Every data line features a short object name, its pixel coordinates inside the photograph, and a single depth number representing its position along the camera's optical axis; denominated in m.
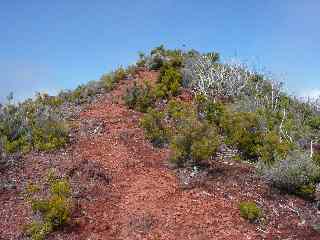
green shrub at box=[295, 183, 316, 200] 7.36
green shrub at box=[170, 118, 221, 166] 8.00
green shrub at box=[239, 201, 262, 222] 6.68
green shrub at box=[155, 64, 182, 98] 11.37
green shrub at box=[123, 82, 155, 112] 10.70
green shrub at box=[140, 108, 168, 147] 8.98
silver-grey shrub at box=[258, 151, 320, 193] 7.44
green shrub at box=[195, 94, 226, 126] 9.75
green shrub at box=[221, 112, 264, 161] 8.72
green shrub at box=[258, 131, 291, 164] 8.14
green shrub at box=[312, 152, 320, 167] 8.03
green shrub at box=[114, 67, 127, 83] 12.75
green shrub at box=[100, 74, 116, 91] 12.20
